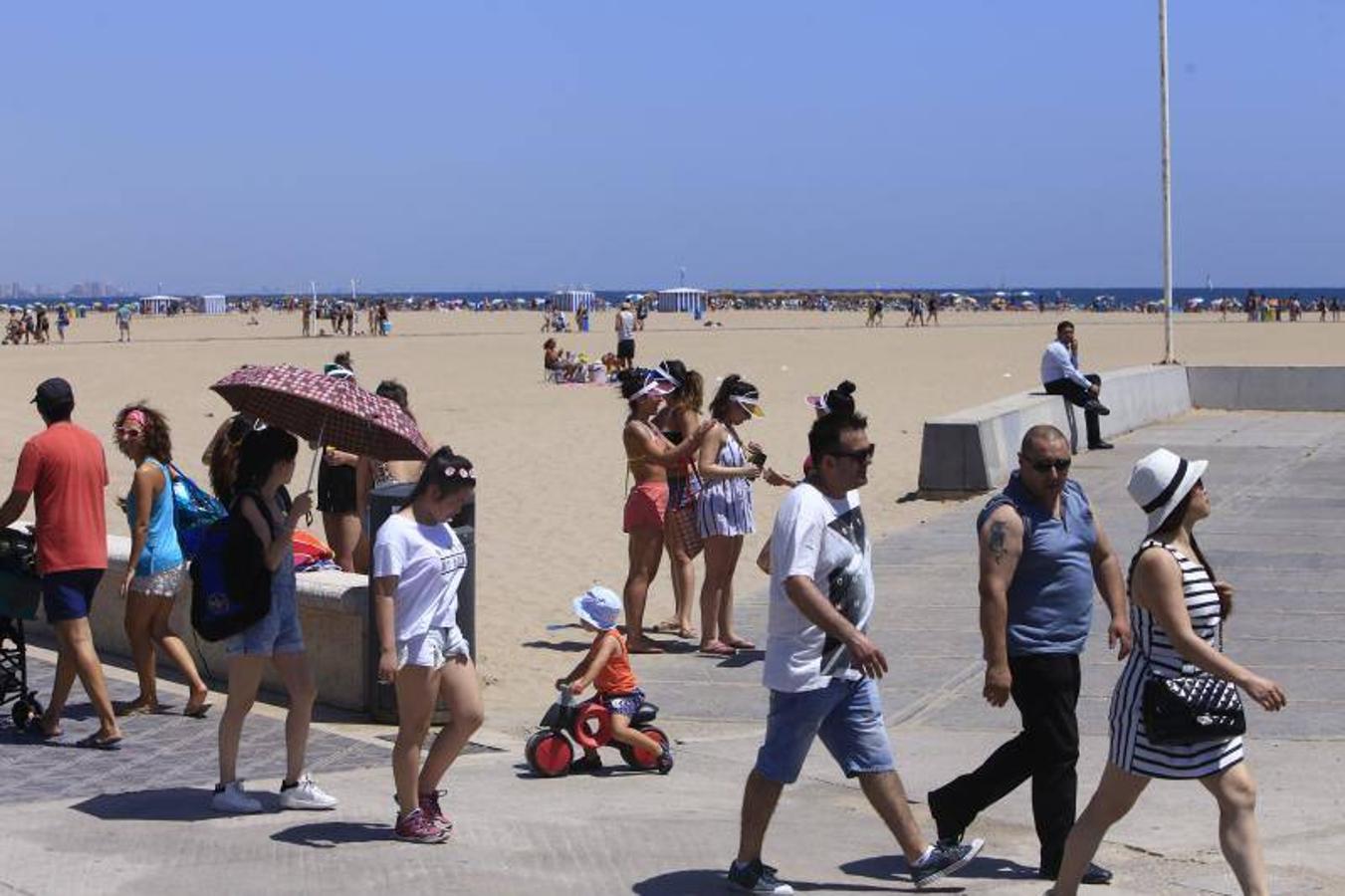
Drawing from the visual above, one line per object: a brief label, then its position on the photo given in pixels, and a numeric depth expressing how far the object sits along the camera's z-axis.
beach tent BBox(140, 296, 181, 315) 117.88
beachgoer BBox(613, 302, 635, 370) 38.84
